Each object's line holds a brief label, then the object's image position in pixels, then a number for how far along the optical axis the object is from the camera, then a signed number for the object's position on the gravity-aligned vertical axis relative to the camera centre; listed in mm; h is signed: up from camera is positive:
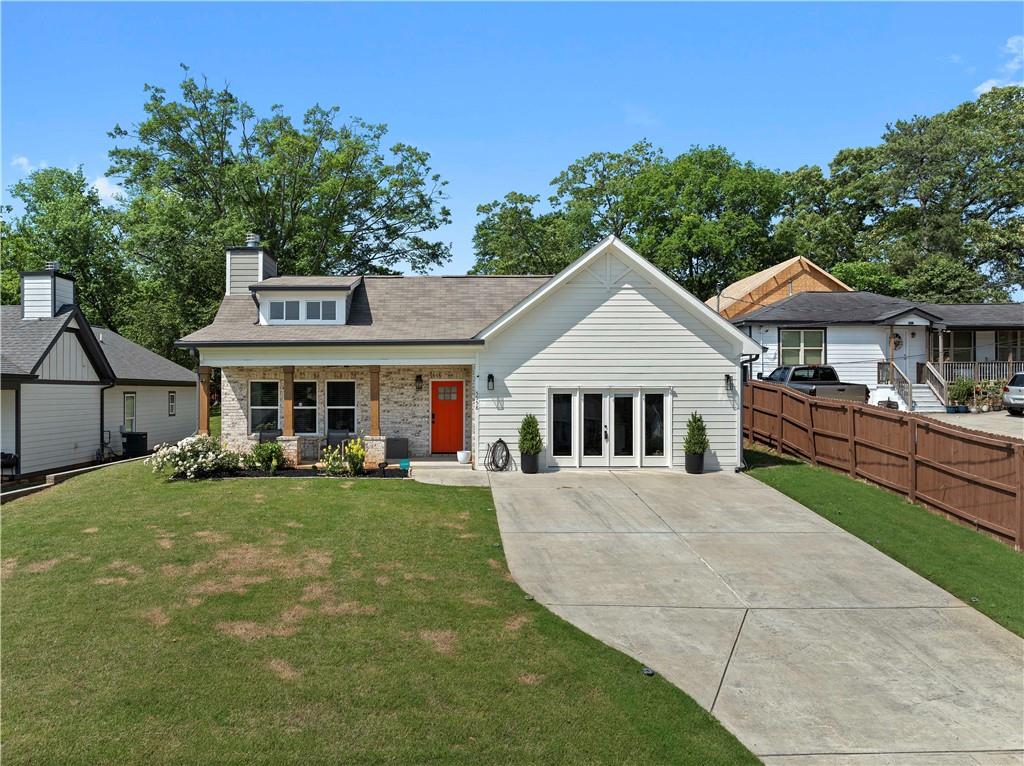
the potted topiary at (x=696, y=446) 16500 -1705
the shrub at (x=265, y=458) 15969 -1941
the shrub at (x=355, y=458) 15953 -1934
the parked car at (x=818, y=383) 21328 -97
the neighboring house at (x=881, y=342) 26125 +1648
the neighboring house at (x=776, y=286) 38281 +5950
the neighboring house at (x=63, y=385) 17484 -88
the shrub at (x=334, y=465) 15984 -2115
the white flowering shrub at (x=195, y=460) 15117 -1892
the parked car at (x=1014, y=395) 22891 -564
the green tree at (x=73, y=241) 35938 +8119
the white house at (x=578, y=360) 16750 +553
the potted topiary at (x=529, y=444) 16344 -1628
